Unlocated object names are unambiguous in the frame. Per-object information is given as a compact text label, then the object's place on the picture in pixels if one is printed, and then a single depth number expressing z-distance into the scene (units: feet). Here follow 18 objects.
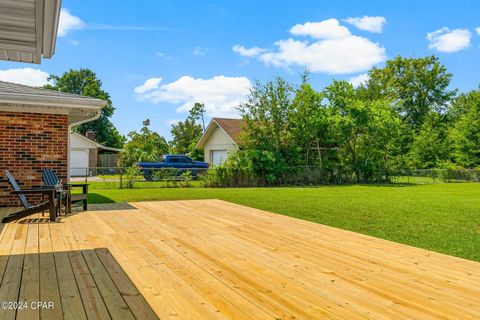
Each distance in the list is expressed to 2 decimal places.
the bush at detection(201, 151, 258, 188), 55.21
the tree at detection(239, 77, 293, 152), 64.03
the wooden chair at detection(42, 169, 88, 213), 24.58
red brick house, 26.58
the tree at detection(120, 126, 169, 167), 94.17
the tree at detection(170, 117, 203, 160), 123.83
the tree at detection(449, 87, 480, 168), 86.89
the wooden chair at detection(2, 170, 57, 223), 20.88
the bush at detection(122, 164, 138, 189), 50.06
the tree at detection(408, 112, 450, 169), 94.68
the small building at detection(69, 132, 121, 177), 92.99
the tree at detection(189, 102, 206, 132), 159.20
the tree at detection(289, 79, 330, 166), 65.16
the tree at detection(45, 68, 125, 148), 160.56
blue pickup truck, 60.65
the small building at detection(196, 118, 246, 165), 74.54
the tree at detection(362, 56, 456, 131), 135.44
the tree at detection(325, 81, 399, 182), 67.82
